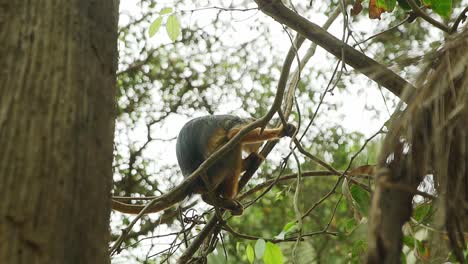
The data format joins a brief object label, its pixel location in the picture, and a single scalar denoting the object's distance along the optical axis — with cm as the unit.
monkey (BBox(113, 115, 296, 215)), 858
